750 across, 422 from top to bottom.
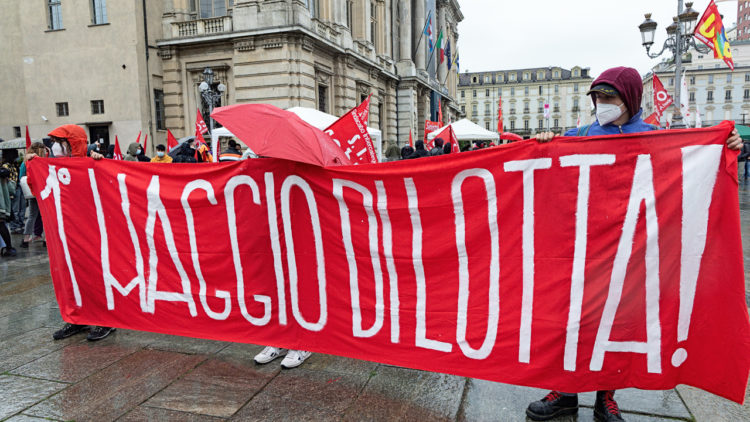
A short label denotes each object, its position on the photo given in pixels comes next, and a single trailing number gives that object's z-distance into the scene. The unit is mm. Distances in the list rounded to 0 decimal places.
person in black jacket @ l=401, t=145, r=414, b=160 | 10994
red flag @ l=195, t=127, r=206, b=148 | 12723
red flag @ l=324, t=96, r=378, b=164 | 6109
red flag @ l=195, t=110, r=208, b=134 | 13094
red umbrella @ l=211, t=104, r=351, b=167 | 3266
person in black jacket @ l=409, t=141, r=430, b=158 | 10210
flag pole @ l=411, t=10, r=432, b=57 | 36250
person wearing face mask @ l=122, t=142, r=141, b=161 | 10719
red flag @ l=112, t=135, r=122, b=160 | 9891
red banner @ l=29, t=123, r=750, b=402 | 2650
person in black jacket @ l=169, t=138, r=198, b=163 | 9384
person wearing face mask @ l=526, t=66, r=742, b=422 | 2850
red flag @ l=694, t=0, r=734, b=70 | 13016
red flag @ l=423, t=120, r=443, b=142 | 16553
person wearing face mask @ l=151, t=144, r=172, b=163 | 10151
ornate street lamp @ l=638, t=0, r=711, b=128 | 13297
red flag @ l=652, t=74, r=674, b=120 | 13344
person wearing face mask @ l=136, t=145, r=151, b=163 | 10516
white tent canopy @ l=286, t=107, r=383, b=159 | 10812
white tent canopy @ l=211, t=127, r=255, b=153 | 11423
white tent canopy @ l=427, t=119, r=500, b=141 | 17406
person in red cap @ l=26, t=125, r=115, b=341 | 4391
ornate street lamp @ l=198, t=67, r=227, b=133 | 17281
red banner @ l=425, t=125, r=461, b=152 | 11681
